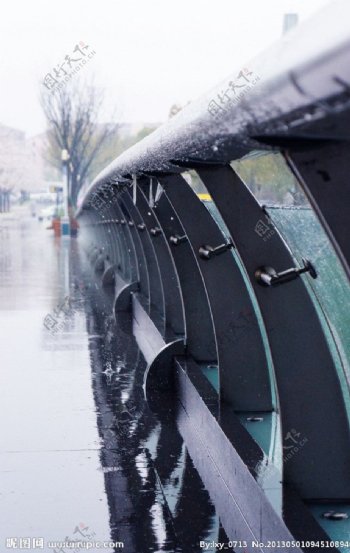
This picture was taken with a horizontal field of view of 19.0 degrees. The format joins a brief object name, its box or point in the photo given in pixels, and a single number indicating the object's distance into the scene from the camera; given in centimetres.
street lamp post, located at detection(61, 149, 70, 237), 4509
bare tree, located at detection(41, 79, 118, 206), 5675
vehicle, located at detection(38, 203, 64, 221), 8881
